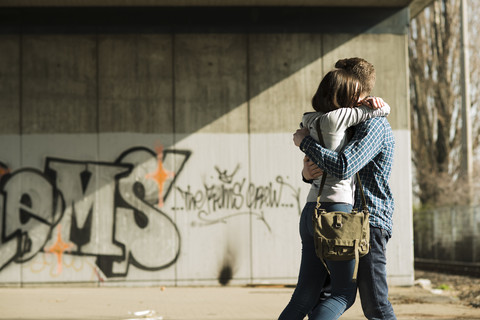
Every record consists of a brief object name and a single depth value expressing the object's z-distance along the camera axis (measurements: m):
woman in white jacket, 7.29
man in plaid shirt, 7.14
